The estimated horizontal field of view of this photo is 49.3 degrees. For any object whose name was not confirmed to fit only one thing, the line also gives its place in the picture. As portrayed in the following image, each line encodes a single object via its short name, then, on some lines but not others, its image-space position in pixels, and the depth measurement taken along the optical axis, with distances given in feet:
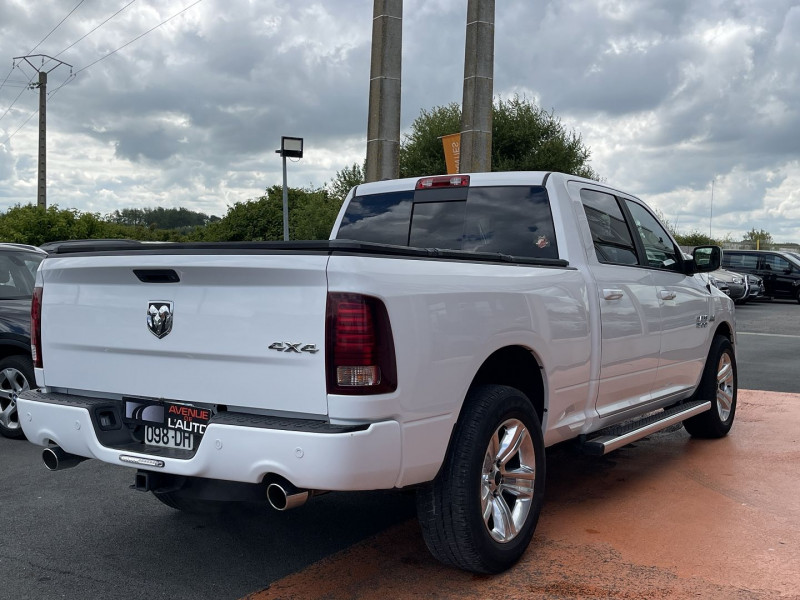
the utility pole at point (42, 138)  117.70
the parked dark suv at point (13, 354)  23.53
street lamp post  41.81
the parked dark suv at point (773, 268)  93.45
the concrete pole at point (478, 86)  43.68
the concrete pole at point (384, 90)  40.75
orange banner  48.11
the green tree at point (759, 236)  215.22
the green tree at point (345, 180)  132.26
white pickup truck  11.04
